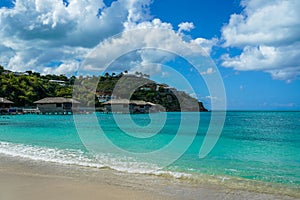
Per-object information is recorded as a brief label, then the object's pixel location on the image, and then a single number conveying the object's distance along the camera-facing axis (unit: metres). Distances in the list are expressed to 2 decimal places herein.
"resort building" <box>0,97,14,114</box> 47.47
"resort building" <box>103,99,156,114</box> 63.22
